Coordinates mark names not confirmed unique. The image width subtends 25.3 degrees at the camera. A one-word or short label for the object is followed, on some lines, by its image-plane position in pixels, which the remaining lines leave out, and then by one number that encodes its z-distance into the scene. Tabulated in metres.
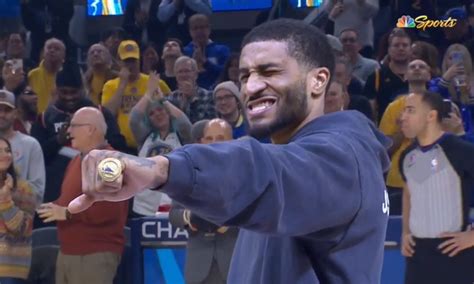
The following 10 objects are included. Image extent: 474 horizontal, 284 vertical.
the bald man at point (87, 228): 6.88
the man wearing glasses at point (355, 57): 9.12
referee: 6.44
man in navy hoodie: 1.96
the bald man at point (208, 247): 6.67
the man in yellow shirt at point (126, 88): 8.61
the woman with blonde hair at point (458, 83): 8.09
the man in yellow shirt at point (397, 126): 7.42
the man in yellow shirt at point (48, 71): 9.55
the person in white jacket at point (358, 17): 9.77
